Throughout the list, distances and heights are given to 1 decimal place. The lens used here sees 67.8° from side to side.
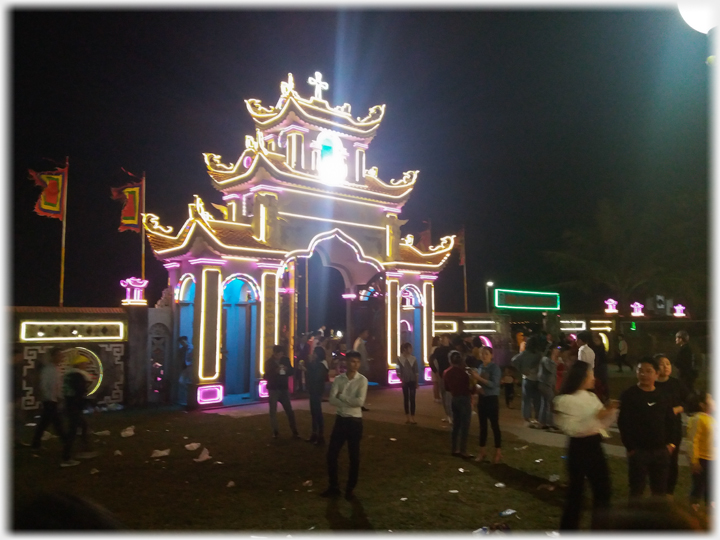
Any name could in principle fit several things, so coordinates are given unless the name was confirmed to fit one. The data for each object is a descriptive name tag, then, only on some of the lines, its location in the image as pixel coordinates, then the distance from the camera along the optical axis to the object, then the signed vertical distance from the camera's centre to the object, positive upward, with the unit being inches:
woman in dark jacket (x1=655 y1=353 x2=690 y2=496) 218.7 -48.9
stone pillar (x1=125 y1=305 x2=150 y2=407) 507.2 -80.1
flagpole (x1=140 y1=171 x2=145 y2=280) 574.6 +54.5
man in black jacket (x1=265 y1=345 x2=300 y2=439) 374.9 -76.1
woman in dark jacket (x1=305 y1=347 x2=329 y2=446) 368.8 -80.9
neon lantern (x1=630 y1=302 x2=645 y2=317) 1105.4 -58.8
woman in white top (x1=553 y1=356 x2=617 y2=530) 185.6 -60.2
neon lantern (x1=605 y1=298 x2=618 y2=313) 1007.6 -50.5
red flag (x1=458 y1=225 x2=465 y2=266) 976.9 +65.1
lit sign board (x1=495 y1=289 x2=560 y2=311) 822.5 -34.4
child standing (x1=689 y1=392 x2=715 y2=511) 208.4 -66.7
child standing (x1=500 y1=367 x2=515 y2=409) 531.8 -106.2
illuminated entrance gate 525.3 +32.6
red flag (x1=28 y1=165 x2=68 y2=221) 536.7 +82.9
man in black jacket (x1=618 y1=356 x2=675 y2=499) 194.1 -56.4
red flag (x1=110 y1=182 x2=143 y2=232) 578.9 +78.1
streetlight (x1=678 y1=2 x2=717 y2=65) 151.2 +74.8
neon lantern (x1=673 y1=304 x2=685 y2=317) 1139.9 -66.4
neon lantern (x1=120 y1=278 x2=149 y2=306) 521.0 -16.7
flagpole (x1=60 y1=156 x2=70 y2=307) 546.0 +76.4
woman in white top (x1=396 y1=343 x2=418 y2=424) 442.3 -81.1
